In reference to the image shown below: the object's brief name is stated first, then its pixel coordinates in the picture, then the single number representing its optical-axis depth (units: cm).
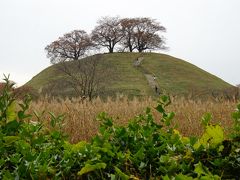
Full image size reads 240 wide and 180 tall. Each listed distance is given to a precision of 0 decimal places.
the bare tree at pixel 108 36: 6475
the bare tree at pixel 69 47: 6379
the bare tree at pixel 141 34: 6462
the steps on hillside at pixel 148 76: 4361
